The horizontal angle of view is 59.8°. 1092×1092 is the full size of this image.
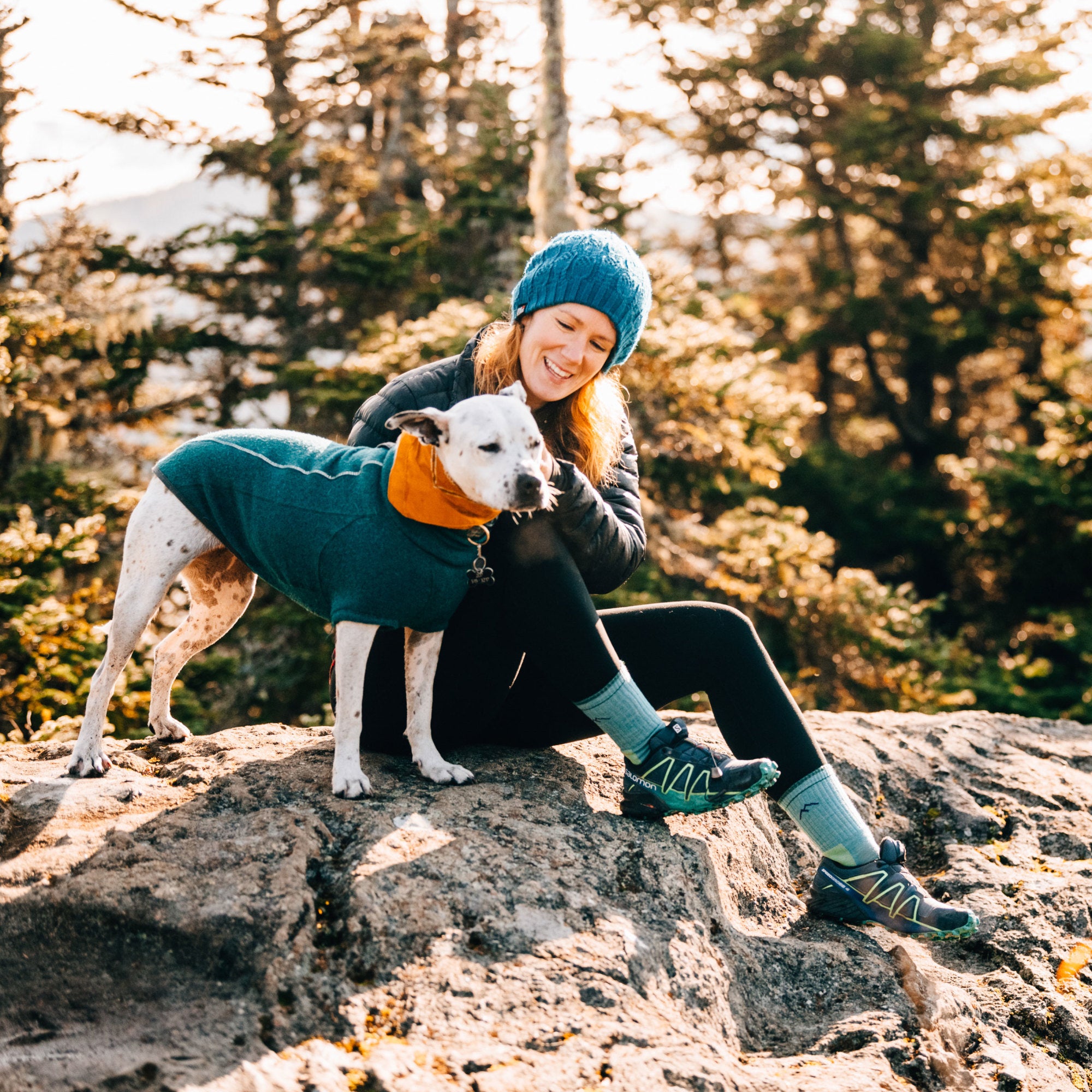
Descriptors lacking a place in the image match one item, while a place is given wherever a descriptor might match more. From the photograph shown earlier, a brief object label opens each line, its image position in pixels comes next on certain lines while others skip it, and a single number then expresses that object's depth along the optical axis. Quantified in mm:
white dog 2354
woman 2434
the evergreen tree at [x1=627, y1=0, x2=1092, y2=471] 13227
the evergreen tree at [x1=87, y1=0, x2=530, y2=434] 10562
